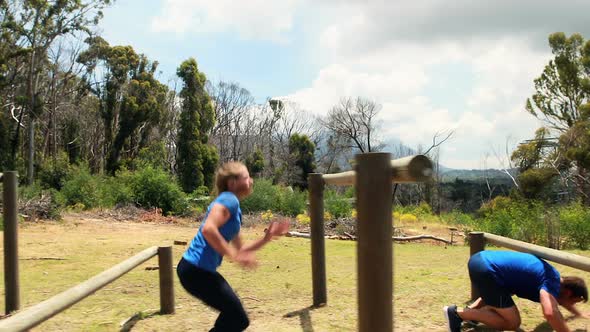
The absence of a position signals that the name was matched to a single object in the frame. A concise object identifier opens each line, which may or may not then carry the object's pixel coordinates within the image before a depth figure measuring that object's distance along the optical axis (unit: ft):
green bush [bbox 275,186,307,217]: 64.29
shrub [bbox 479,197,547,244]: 37.04
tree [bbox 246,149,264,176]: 128.16
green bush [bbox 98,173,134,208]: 60.80
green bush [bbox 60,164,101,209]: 60.70
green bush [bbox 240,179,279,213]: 63.31
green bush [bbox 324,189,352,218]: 56.80
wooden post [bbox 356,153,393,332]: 6.48
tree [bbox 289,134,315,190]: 136.77
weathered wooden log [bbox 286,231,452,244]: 42.63
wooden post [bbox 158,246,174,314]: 15.71
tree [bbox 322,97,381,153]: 128.47
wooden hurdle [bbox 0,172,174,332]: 15.48
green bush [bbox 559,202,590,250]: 36.04
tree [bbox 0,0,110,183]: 80.53
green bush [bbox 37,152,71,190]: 78.48
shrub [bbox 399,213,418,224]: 63.36
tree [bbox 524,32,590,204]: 75.52
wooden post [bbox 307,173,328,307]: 16.30
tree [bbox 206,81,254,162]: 147.54
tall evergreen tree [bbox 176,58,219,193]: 88.07
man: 12.55
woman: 9.57
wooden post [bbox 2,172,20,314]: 15.48
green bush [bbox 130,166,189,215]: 61.98
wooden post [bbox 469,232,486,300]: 16.70
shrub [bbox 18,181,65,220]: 45.47
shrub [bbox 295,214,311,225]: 54.85
